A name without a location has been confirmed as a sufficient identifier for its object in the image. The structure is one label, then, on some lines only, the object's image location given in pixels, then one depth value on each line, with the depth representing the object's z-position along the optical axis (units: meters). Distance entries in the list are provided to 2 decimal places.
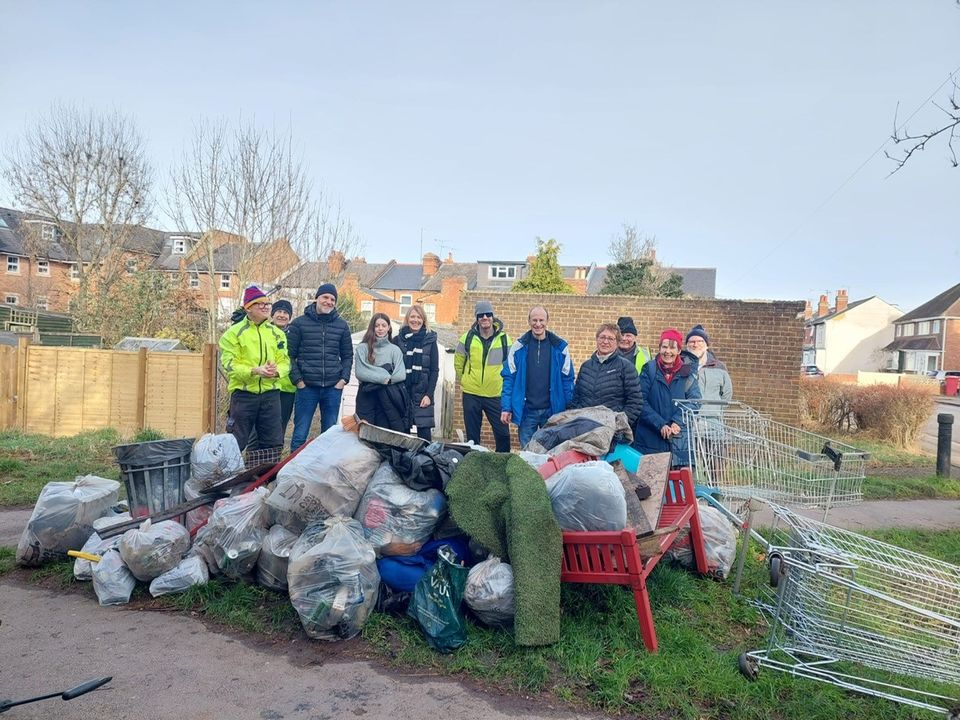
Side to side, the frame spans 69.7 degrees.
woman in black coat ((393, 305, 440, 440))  7.39
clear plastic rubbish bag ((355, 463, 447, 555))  4.17
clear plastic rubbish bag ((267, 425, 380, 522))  4.26
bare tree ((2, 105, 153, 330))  24.27
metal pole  9.84
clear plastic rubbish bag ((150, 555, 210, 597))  4.39
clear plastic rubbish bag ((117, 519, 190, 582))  4.39
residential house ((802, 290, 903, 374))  63.53
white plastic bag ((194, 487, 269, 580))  4.43
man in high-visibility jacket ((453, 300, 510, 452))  7.08
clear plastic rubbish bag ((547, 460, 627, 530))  3.83
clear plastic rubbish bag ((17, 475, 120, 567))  4.96
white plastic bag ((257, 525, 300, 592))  4.32
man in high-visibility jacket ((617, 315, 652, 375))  6.86
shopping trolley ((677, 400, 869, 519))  4.80
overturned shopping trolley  3.25
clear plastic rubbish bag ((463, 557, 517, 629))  3.74
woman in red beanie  6.07
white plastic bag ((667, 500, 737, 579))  5.06
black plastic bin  4.97
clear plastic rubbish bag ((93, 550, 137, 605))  4.37
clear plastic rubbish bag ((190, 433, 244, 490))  5.00
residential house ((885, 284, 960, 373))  53.44
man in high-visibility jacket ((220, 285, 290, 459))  6.15
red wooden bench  3.63
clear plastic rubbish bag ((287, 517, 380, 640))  3.81
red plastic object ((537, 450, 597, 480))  4.35
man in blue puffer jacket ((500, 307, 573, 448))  6.75
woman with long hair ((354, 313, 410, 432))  6.95
